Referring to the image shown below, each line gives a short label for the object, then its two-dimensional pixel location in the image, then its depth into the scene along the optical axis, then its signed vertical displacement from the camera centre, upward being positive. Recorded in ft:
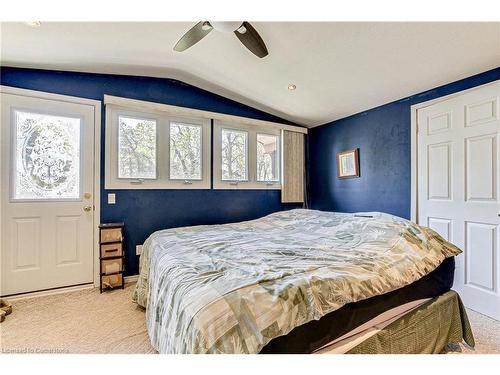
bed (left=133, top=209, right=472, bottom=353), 3.08 -1.51
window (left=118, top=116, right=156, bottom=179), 9.55 +1.52
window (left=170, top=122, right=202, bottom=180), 10.46 +1.52
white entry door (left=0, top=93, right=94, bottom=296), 7.92 -0.22
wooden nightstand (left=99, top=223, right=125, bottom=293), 8.47 -2.38
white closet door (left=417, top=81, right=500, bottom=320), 7.12 +0.11
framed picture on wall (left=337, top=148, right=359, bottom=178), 11.02 +1.06
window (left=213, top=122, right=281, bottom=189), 11.35 +1.46
